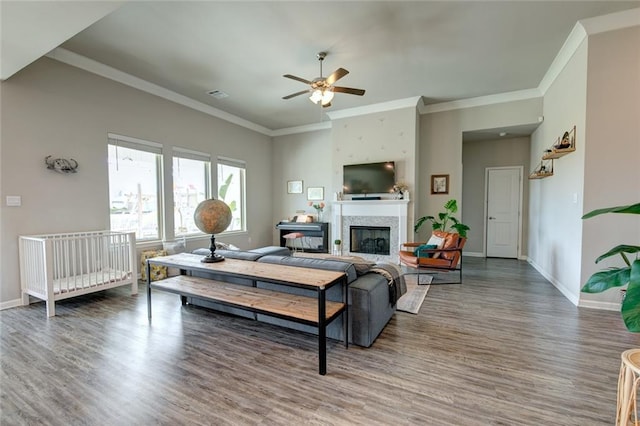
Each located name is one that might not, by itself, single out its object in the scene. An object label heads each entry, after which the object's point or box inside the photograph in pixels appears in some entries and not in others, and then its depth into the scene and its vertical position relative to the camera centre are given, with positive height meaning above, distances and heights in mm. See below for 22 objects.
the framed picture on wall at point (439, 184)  5719 +348
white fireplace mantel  5555 -301
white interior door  6266 -237
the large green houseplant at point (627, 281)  1079 -363
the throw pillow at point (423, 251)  4387 -792
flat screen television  5656 +489
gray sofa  2375 -861
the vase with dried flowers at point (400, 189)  5543 +238
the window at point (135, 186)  4293 +264
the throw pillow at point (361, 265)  2666 -625
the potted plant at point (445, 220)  5297 -392
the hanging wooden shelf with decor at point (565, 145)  3535 +712
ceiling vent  4973 +1970
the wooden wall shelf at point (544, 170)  4457 +500
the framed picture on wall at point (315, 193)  7000 +210
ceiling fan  3431 +1448
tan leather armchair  4234 -873
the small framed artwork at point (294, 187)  7285 +388
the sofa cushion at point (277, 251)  4082 -768
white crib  3100 -778
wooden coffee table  2039 -854
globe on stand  2773 -151
